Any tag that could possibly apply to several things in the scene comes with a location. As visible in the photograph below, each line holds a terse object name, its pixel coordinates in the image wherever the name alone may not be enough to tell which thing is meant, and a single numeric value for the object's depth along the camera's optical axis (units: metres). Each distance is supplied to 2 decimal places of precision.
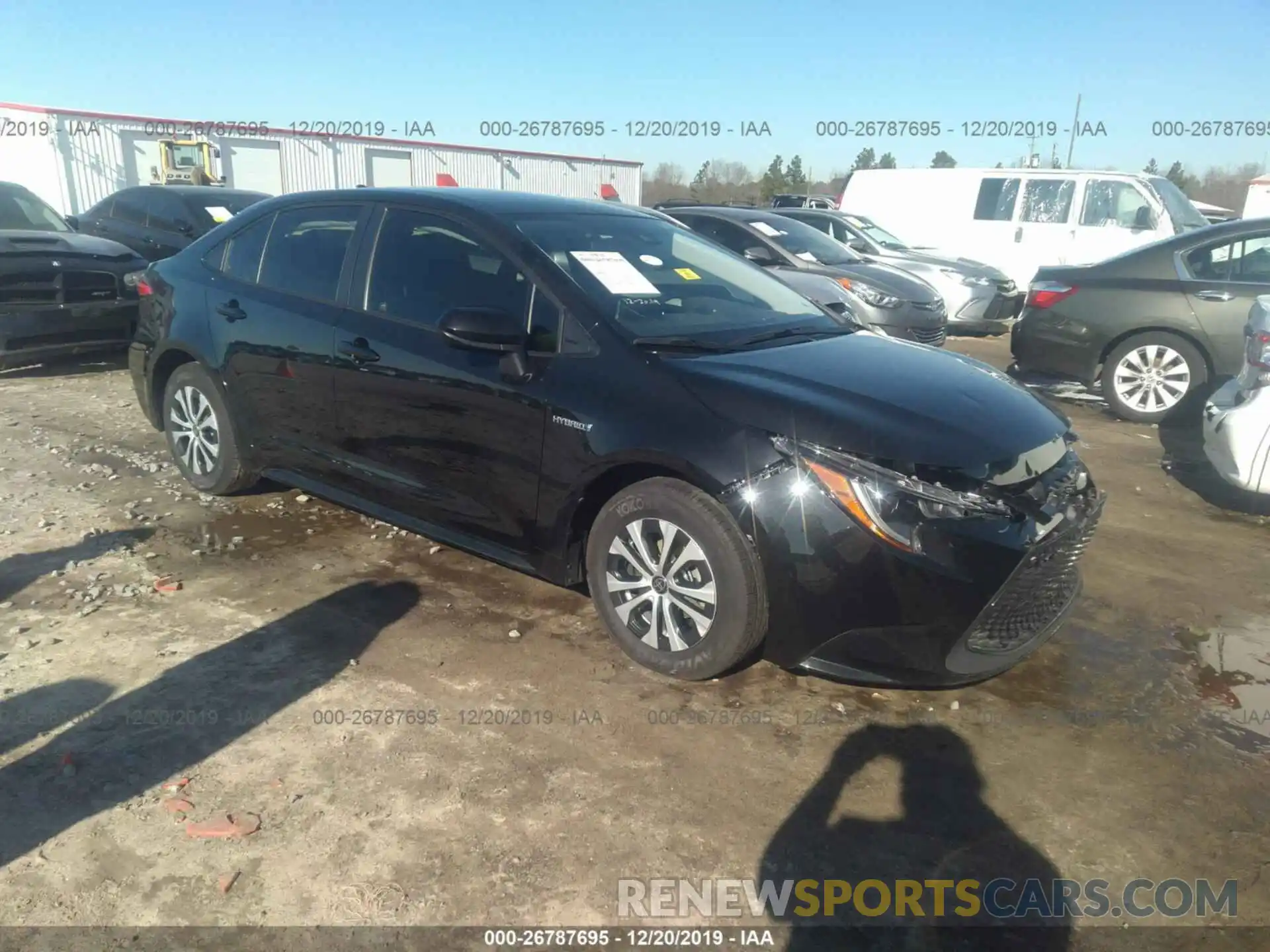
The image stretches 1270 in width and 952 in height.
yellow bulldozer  22.83
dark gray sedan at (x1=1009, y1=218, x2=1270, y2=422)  7.11
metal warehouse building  21.55
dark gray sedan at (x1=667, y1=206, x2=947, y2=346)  8.98
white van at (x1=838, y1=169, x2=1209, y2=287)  13.12
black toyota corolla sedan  2.92
